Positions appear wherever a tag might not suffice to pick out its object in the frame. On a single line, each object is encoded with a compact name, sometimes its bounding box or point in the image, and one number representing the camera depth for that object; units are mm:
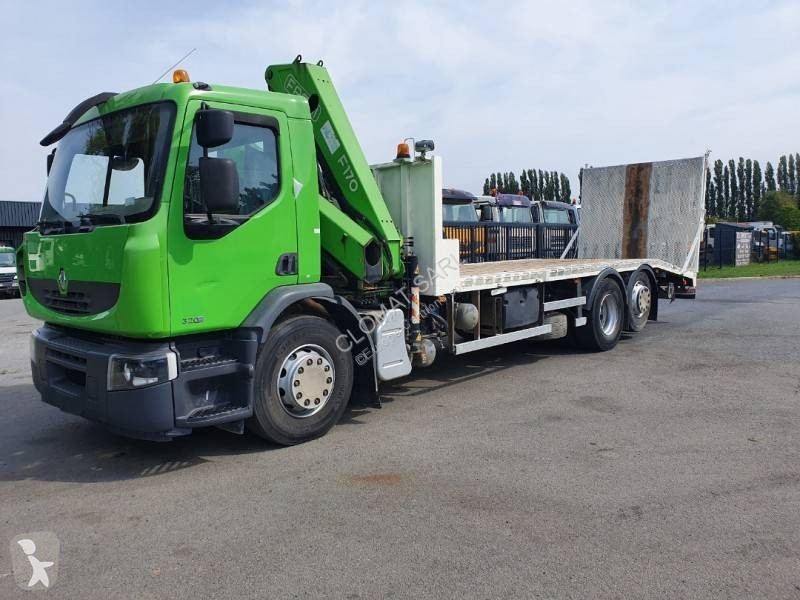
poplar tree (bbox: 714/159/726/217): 67062
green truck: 4324
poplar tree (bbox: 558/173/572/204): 60747
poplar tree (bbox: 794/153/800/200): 67500
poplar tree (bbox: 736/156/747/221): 67000
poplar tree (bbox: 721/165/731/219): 67000
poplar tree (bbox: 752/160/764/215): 66750
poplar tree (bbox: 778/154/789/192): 67688
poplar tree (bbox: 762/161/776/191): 67250
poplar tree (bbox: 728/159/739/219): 67125
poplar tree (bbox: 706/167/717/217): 66750
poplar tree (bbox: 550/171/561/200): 61469
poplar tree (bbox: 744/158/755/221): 67000
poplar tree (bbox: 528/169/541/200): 63569
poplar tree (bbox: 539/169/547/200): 63184
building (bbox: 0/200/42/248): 37125
